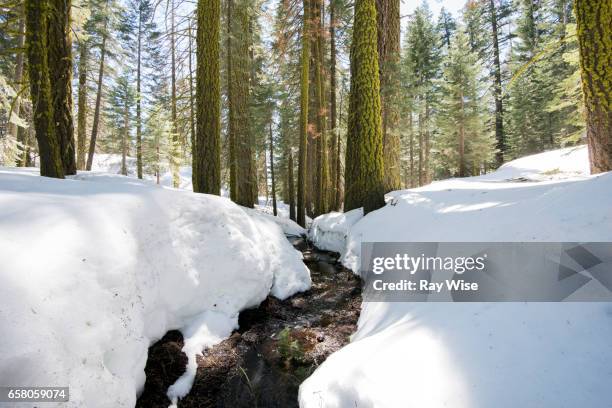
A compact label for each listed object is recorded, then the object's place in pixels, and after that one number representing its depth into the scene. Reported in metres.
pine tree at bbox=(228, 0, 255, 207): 11.44
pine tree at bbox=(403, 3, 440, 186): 21.22
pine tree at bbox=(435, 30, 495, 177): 18.81
